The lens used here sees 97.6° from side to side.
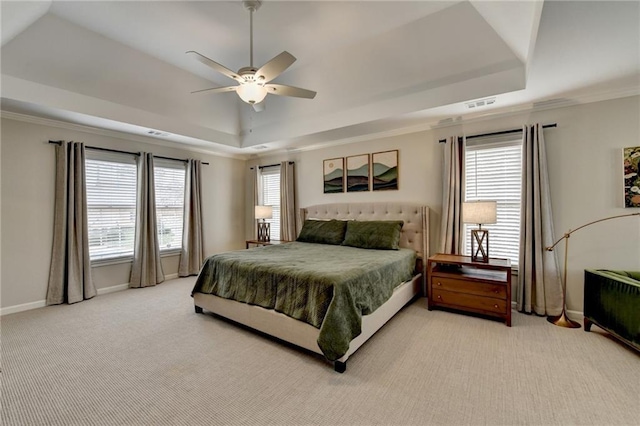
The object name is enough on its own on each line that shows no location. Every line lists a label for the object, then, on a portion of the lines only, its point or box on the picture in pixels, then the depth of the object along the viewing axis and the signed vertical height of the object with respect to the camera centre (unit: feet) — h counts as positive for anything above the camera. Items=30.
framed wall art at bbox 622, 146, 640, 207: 9.51 +1.21
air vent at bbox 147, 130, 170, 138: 14.08 +4.07
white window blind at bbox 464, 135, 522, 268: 11.69 +1.19
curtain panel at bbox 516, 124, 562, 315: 10.62 -1.02
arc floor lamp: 9.73 -3.17
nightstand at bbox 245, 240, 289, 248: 17.44 -1.94
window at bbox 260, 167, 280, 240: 19.68 +1.38
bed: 7.41 -2.76
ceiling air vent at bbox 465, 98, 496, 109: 10.51 +4.18
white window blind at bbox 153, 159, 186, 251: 16.56 +0.68
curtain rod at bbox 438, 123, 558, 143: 10.81 +3.32
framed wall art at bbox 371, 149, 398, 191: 14.57 +2.21
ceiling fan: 7.61 +3.90
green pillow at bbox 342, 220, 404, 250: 12.86 -1.09
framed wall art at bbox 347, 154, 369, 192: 15.56 +2.19
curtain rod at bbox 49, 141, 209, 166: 12.59 +3.17
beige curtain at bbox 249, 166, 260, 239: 20.27 +1.71
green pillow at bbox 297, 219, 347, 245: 14.58 -1.08
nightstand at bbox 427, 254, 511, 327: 10.02 -2.80
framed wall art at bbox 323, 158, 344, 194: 16.47 +2.20
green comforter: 7.37 -2.26
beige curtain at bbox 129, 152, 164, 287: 15.10 -1.16
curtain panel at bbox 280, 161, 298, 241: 18.21 +0.63
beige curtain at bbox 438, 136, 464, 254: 12.44 +0.74
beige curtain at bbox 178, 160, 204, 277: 17.35 -0.96
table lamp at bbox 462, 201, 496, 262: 10.53 -0.17
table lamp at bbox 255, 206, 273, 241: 17.81 -0.76
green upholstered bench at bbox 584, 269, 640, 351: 7.64 -2.73
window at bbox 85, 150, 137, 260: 13.85 +0.45
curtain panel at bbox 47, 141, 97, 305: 12.46 -0.98
